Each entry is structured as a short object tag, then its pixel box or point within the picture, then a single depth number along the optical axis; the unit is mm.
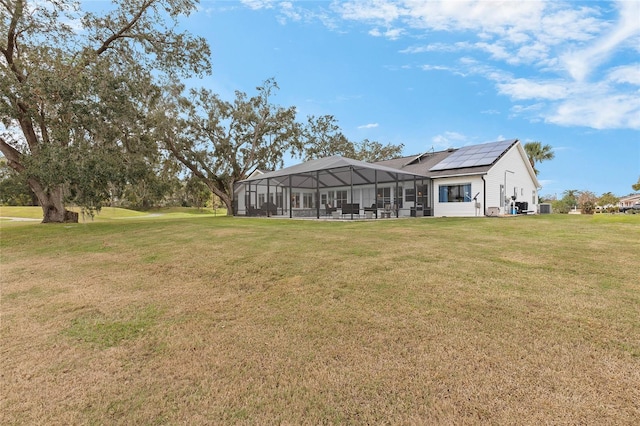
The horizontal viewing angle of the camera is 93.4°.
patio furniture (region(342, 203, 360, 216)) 16683
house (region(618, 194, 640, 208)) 52162
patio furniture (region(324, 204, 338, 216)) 21208
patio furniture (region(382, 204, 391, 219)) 17214
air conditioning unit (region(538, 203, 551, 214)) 20531
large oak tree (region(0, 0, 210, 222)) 11203
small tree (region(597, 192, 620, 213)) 28453
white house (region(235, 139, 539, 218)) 16953
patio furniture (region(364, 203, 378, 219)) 17250
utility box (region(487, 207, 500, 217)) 16438
